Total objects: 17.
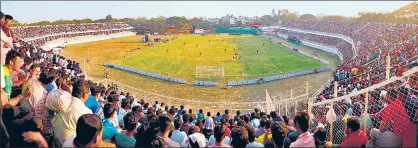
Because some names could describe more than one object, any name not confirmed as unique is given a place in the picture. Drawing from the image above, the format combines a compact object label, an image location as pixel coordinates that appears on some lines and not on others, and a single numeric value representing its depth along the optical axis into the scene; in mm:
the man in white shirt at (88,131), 3662
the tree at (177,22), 134250
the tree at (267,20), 155125
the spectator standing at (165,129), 4898
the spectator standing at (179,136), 5914
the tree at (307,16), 127250
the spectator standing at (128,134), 4703
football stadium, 4762
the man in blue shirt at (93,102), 6648
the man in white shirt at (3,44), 6986
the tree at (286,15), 143225
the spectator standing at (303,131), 4676
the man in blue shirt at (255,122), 8641
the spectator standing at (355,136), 5020
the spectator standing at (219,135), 4668
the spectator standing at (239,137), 4715
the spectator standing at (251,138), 4773
